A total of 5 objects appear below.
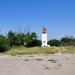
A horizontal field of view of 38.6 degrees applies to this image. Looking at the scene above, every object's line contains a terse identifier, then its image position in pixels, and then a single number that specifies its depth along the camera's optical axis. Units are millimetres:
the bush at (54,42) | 19667
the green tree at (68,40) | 21003
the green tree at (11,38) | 20013
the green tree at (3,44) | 16766
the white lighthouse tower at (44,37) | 18746
